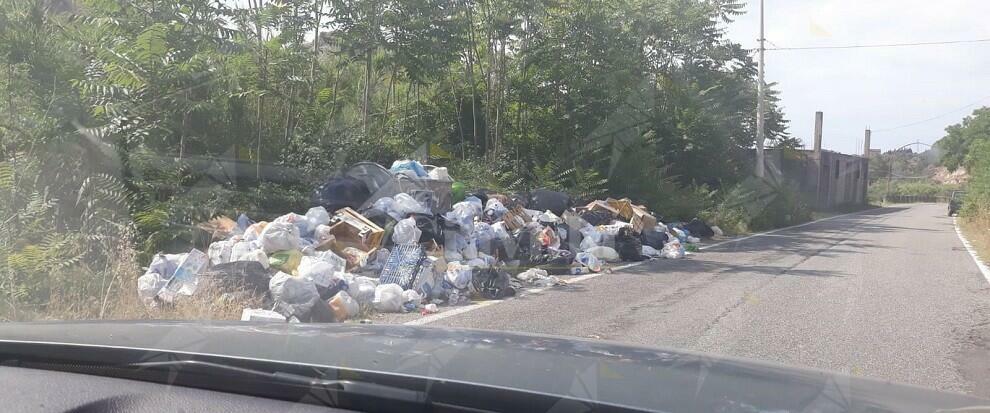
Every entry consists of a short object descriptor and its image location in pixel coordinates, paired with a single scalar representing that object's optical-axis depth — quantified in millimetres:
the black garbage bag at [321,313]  7887
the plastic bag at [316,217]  10906
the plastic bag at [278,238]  9547
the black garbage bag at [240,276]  8266
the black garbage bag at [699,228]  22062
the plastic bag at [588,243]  14961
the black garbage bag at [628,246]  15148
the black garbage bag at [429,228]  11664
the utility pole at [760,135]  29247
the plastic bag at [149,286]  7999
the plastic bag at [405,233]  11188
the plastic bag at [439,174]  14117
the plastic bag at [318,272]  8742
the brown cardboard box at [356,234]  10852
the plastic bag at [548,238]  14000
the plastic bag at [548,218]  15216
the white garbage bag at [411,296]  9125
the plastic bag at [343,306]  8242
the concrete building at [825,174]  41312
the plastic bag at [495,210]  14242
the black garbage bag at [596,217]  16828
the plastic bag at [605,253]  14666
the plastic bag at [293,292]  7987
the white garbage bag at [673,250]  16141
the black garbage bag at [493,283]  10258
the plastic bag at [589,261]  13430
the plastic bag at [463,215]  12453
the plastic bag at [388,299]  8883
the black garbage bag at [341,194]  12508
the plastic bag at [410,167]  14198
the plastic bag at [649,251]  15719
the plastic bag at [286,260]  9273
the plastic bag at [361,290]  8930
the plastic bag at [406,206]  12078
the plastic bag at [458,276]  10141
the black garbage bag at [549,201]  16547
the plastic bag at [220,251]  9208
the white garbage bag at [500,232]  13125
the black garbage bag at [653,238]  16656
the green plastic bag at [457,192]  14744
